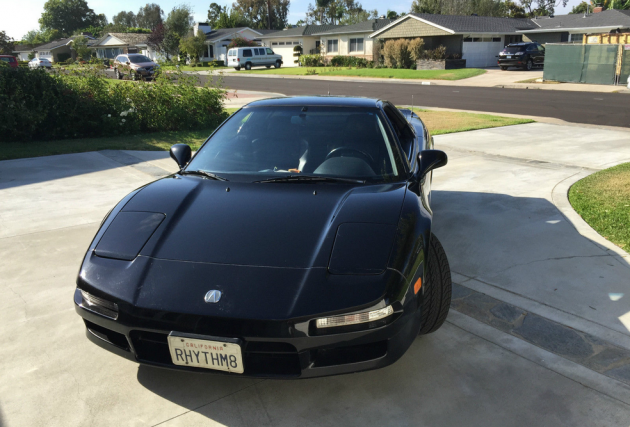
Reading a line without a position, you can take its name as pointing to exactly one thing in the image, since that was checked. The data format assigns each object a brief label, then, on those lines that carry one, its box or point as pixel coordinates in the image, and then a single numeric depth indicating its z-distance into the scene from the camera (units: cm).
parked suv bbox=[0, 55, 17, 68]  2933
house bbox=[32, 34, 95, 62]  8450
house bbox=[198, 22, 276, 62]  6247
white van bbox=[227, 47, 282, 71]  4769
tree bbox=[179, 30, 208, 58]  5459
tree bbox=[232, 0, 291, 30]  10038
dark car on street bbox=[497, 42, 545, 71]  3441
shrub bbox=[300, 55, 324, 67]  4784
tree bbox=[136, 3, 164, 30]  13064
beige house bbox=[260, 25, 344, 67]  5619
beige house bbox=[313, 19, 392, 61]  4906
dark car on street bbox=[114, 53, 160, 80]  3095
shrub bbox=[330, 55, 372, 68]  4456
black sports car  249
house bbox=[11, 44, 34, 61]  9368
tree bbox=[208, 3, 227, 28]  10562
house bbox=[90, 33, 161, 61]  7400
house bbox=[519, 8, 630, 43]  3972
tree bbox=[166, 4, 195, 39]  6306
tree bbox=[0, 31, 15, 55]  4128
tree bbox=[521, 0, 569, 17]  8756
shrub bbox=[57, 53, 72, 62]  8425
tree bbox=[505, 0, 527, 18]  7305
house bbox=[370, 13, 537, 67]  4097
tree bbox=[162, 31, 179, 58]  5903
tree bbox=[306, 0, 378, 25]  9012
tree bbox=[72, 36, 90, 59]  6262
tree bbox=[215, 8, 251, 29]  7512
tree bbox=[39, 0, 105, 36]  13400
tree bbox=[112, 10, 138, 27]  14775
